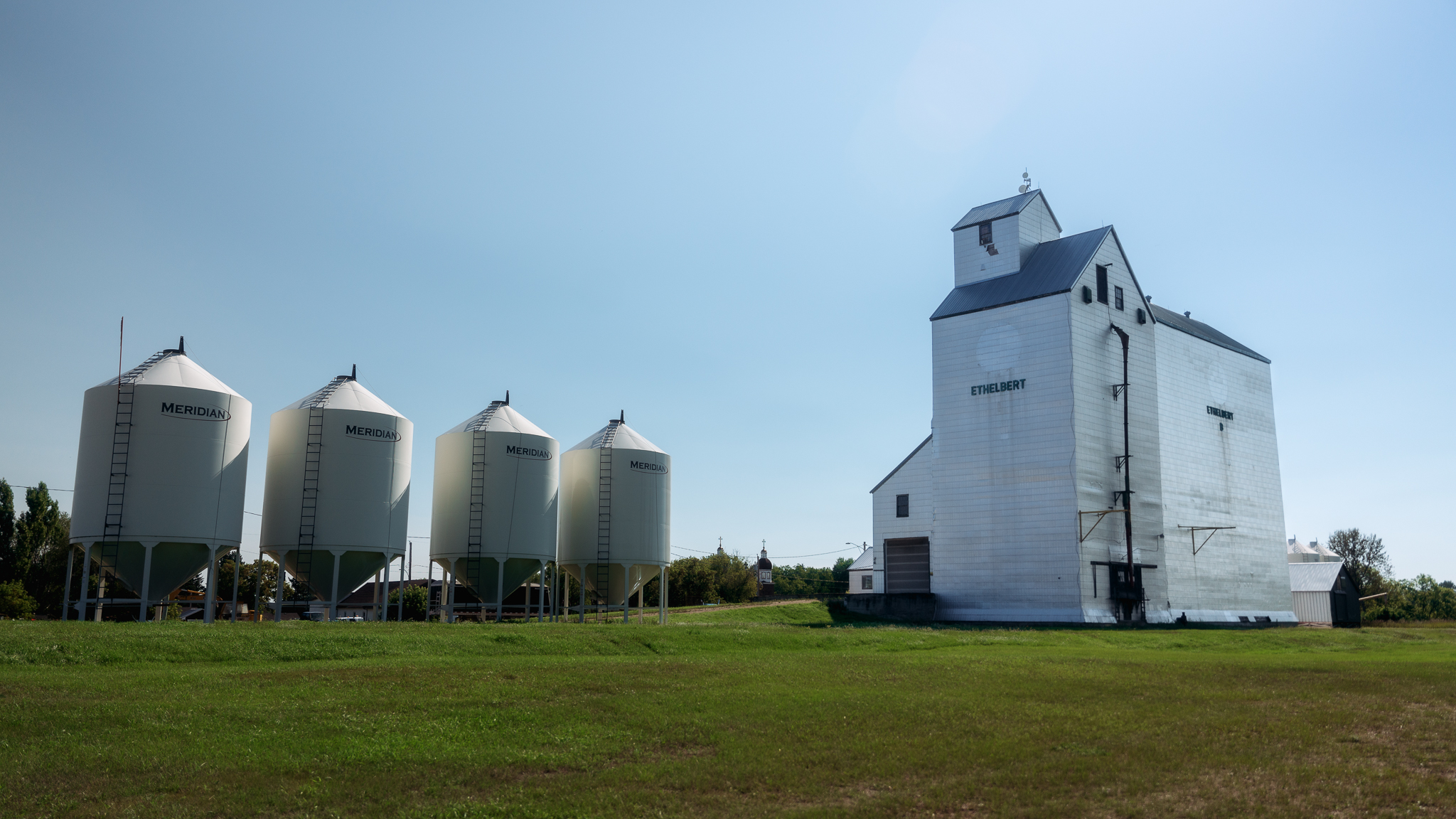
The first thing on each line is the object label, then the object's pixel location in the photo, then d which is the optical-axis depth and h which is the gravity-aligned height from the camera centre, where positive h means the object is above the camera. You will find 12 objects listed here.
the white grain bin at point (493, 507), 41.72 +2.68
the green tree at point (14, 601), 54.38 -1.78
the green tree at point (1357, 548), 115.44 +2.80
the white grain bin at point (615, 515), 45.53 +2.57
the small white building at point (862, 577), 81.19 -0.52
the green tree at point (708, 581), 91.75 -0.96
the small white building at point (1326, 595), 68.50 -1.61
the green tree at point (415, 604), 80.81 -2.79
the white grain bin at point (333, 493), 37.00 +2.91
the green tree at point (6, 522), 60.28 +2.86
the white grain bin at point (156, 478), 32.84 +3.07
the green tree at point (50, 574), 61.72 -0.28
